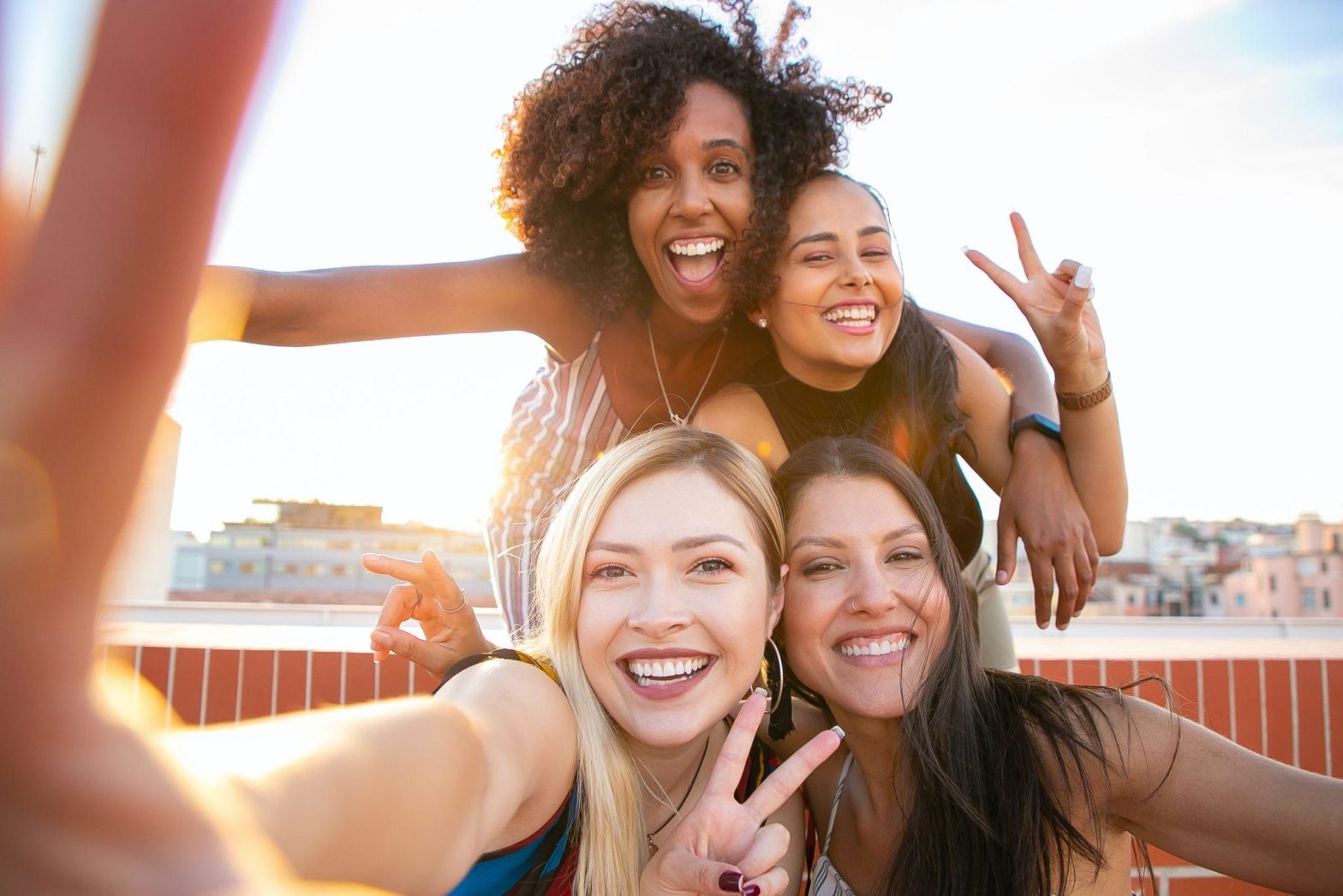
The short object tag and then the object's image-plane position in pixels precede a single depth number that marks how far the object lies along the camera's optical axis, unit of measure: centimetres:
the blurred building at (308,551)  4916
